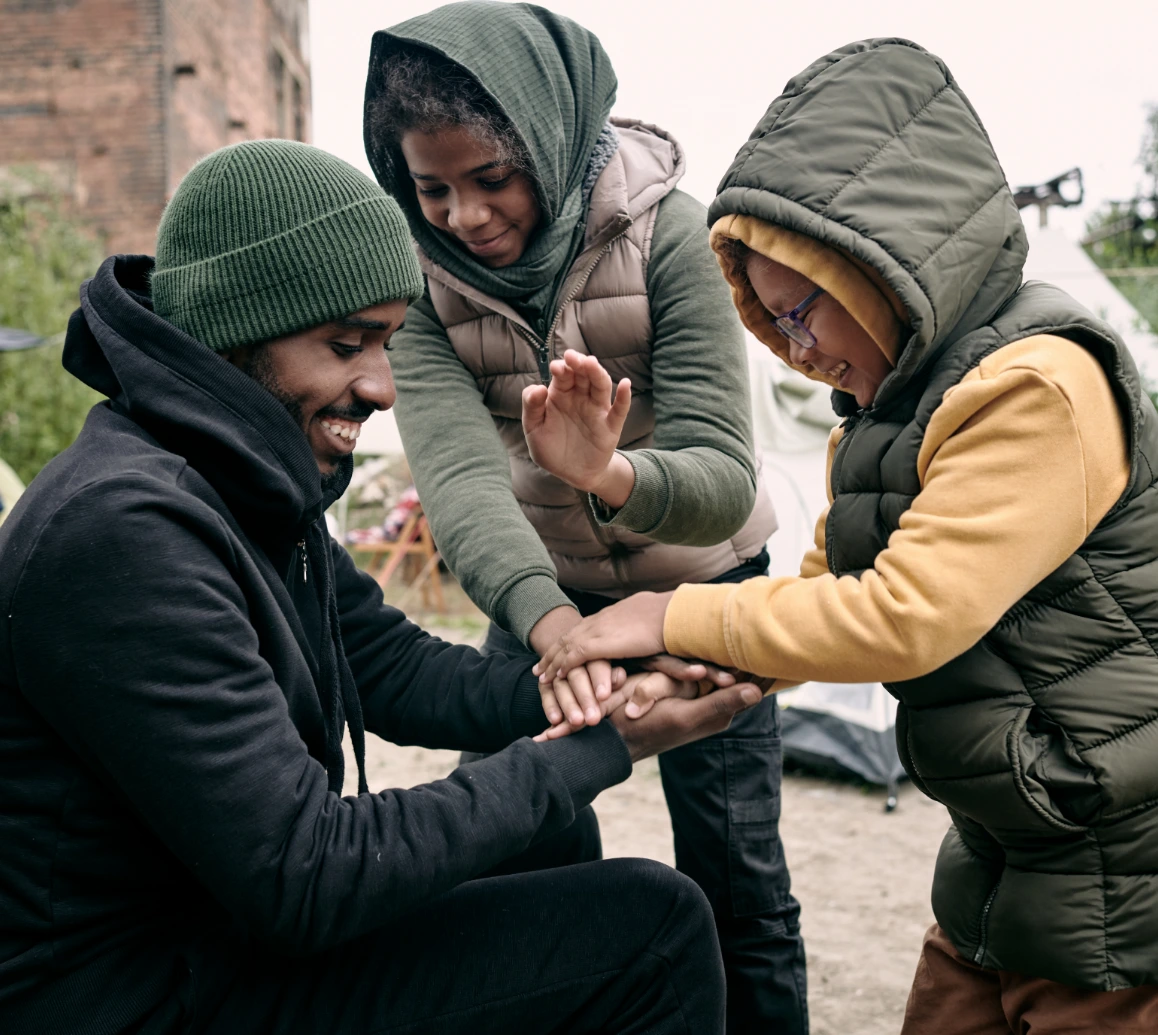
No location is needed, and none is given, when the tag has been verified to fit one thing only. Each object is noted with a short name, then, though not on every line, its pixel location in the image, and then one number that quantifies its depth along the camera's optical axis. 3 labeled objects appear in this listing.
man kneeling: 1.37
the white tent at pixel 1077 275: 10.08
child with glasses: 1.52
